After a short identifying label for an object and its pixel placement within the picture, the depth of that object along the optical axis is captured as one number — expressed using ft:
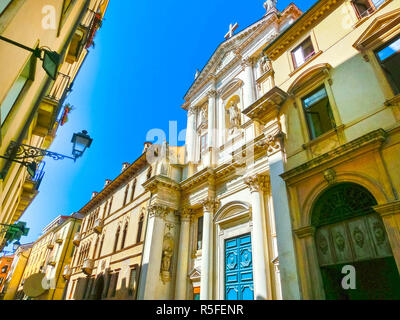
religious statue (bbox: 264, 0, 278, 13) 56.66
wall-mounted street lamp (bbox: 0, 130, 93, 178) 21.61
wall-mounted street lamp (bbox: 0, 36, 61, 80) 13.75
